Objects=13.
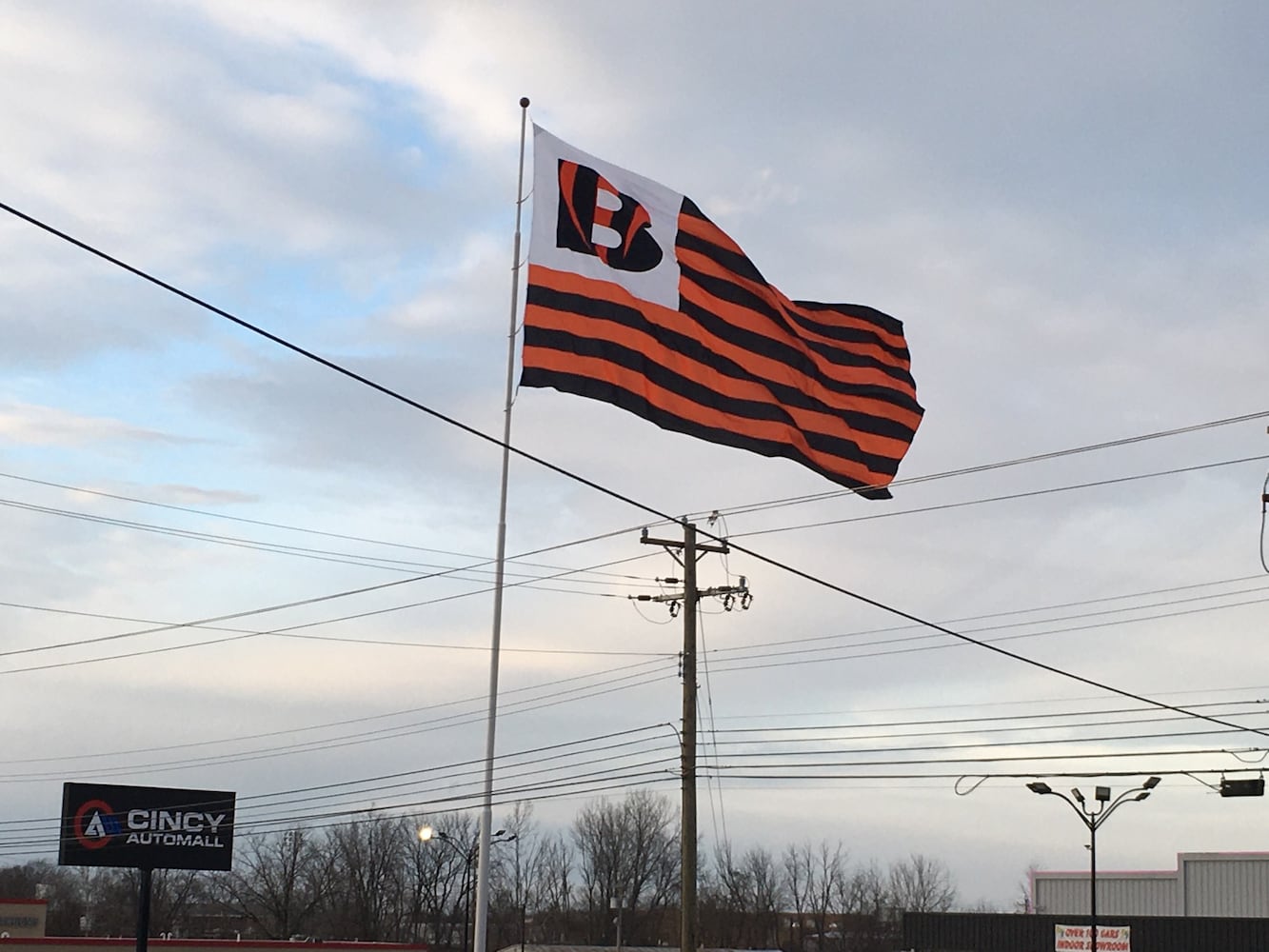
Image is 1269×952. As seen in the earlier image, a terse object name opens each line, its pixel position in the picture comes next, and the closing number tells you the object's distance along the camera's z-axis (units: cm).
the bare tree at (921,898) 14888
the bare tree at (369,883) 11881
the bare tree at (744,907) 13962
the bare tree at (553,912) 13212
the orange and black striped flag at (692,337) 1991
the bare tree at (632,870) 12800
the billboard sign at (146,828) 5697
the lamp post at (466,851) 5012
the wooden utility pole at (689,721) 2805
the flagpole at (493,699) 2397
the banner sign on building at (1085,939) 5700
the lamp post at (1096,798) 4108
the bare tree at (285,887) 11288
